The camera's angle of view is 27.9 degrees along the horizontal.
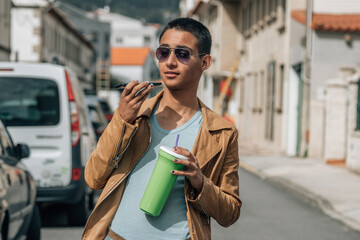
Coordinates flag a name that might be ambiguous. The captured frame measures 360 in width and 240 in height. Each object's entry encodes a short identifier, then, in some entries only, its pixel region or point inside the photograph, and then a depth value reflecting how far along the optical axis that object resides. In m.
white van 8.18
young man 2.89
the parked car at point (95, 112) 15.89
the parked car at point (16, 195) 5.47
